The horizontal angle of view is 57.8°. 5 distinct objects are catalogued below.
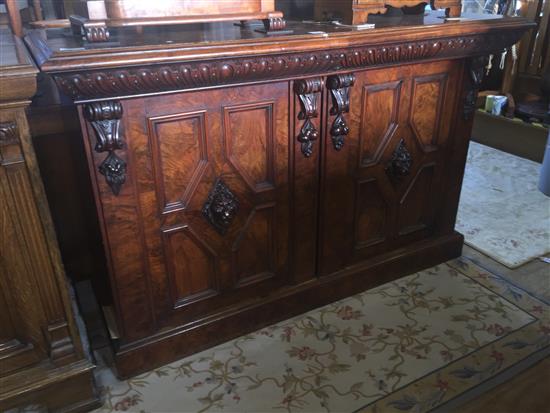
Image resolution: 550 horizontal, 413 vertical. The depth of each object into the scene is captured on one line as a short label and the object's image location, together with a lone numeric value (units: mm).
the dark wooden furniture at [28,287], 1116
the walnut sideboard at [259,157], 1278
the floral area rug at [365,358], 1504
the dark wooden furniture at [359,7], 1607
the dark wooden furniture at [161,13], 1231
